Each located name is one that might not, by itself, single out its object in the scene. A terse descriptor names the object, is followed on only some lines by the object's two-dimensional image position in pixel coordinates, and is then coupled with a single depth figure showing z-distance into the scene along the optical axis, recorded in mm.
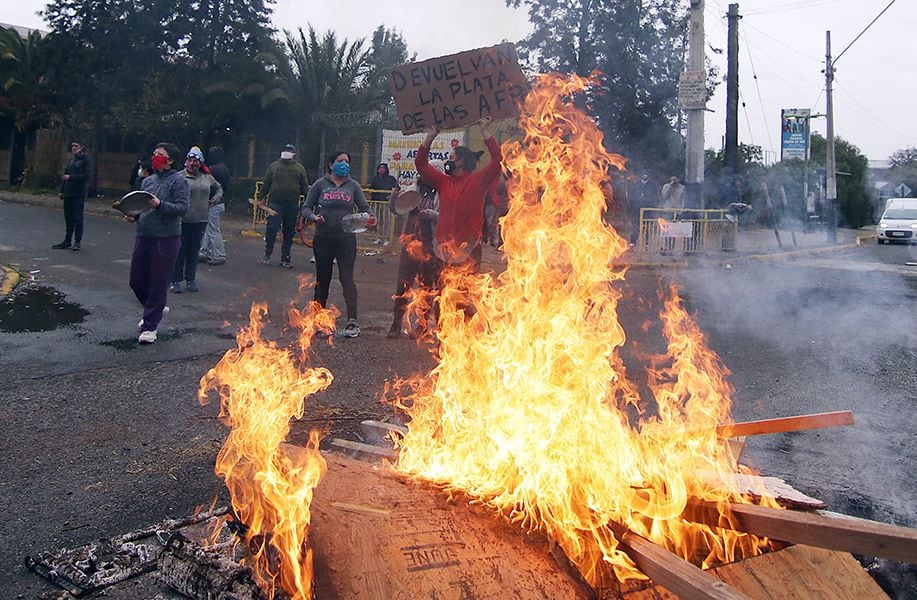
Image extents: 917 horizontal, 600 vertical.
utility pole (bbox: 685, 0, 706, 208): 16281
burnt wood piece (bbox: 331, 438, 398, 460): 3656
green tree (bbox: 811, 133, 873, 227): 33250
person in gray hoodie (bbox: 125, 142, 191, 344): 6816
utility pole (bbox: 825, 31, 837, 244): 24672
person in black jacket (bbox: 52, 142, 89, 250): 11469
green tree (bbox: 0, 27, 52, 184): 30109
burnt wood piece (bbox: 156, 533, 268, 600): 2664
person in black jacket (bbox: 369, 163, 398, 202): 16578
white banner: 20016
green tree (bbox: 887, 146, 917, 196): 41281
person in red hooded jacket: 6695
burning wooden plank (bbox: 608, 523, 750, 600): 2188
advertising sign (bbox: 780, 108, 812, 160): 26578
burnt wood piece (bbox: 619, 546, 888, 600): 2652
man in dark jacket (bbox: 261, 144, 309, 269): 12008
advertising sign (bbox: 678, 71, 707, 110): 16641
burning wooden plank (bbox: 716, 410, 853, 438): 3510
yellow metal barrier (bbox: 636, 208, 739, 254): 16812
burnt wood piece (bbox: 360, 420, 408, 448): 4348
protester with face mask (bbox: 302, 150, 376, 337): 7652
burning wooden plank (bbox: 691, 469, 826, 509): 2954
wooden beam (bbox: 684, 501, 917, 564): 2256
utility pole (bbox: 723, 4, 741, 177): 20500
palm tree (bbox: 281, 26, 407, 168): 24281
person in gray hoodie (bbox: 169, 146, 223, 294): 9453
